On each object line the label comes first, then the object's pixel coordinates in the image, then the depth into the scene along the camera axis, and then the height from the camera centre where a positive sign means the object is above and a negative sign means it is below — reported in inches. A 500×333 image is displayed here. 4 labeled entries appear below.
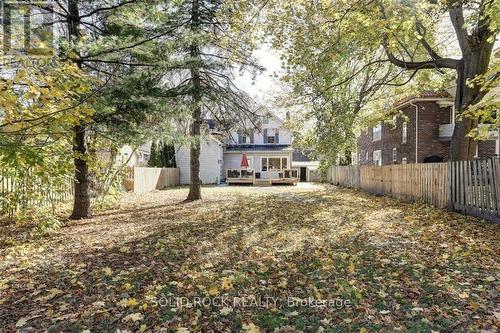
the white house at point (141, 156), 870.4 +40.2
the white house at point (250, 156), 1173.0 +48.4
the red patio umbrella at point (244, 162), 1031.3 +21.7
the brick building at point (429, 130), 839.7 +100.4
